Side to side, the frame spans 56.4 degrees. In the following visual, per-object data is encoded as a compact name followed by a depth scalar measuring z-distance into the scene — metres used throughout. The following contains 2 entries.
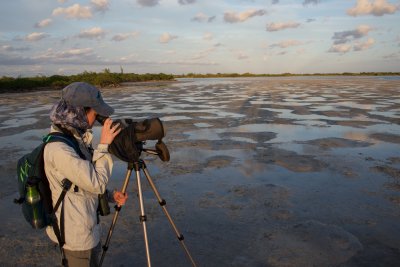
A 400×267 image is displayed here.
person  2.40
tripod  2.96
